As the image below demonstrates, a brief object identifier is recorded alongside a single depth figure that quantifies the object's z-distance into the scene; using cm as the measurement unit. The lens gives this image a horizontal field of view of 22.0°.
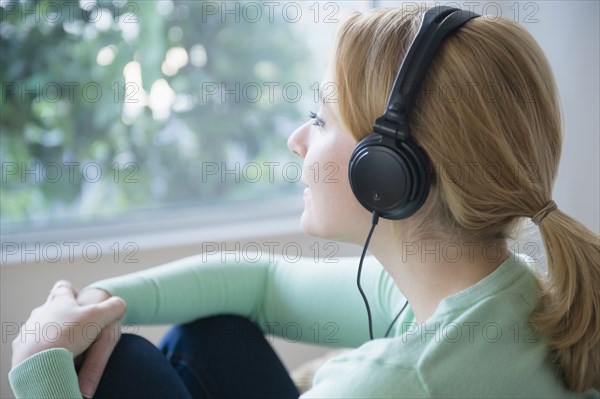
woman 125
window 187
